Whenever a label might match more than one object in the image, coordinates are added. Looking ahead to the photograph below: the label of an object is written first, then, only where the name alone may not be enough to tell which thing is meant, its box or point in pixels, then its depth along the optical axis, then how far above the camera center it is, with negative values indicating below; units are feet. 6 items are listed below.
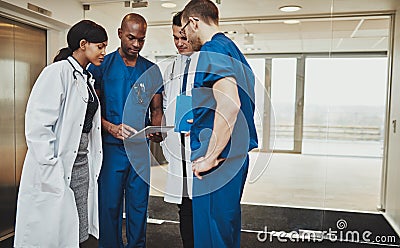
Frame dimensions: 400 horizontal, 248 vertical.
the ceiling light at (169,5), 10.20 +2.70
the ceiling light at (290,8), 10.69 +2.83
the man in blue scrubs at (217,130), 6.25 -0.44
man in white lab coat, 8.48 -0.97
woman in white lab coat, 6.93 -0.97
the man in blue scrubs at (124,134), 8.82 -0.76
